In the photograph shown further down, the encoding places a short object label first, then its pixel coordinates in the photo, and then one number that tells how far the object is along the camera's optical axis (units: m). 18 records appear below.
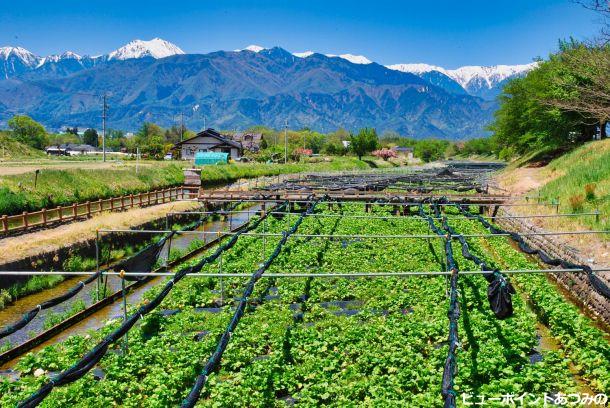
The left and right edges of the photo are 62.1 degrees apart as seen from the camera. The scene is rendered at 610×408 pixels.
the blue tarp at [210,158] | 75.06
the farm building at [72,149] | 128.88
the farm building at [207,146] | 89.19
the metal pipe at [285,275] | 10.16
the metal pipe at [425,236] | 14.66
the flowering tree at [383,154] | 130.12
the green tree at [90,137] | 163.25
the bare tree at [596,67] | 20.39
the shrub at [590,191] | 23.47
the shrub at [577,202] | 23.12
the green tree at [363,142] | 109.06
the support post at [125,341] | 10.38
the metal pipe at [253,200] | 27.23
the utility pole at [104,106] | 72.84
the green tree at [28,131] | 115.06
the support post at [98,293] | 14.47
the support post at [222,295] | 14.33
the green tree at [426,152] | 180.62
